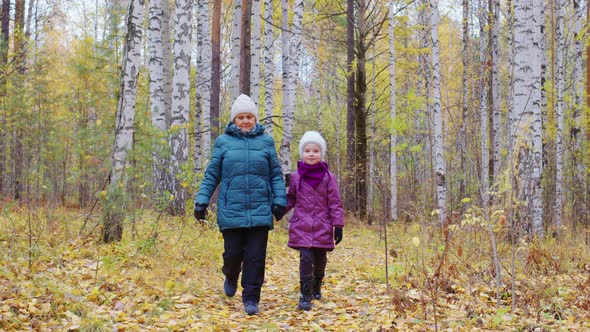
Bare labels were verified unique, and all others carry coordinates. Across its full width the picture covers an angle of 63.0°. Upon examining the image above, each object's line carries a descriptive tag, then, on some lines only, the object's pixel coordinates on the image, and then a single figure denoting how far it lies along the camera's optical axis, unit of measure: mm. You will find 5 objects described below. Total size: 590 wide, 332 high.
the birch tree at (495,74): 14148
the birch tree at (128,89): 6133
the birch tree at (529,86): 7215
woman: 4496
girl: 4738
